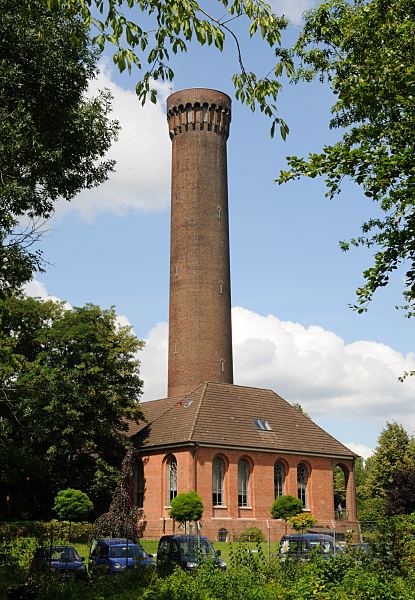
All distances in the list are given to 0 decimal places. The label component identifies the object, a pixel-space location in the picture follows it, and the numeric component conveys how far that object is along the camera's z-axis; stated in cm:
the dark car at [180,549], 2017
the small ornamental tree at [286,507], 4097
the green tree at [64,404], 3959
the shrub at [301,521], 3731
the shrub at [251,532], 3627
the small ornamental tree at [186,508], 3747
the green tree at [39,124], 1473
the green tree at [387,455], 6469
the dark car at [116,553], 2059
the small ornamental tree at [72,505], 3772
